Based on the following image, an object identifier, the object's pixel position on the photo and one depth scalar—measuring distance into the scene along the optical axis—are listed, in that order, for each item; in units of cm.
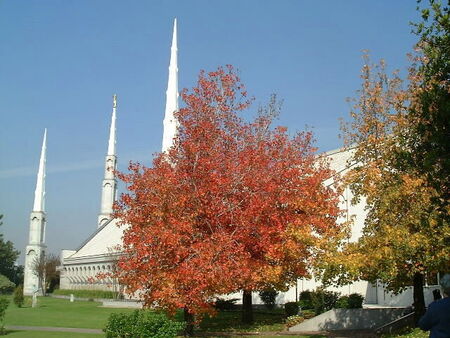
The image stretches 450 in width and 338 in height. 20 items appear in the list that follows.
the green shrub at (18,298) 4328
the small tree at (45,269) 8075
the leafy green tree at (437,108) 1070
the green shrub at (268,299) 3353
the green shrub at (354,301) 2486
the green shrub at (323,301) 2552
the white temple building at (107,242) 3266
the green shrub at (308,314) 2470
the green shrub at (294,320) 2395
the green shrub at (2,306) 2154
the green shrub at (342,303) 2468
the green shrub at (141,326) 1427
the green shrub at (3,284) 5654
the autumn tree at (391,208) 1555
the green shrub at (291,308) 2695
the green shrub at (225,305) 3347
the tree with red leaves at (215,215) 1747
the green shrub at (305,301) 2666
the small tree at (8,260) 10405
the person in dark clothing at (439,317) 641
